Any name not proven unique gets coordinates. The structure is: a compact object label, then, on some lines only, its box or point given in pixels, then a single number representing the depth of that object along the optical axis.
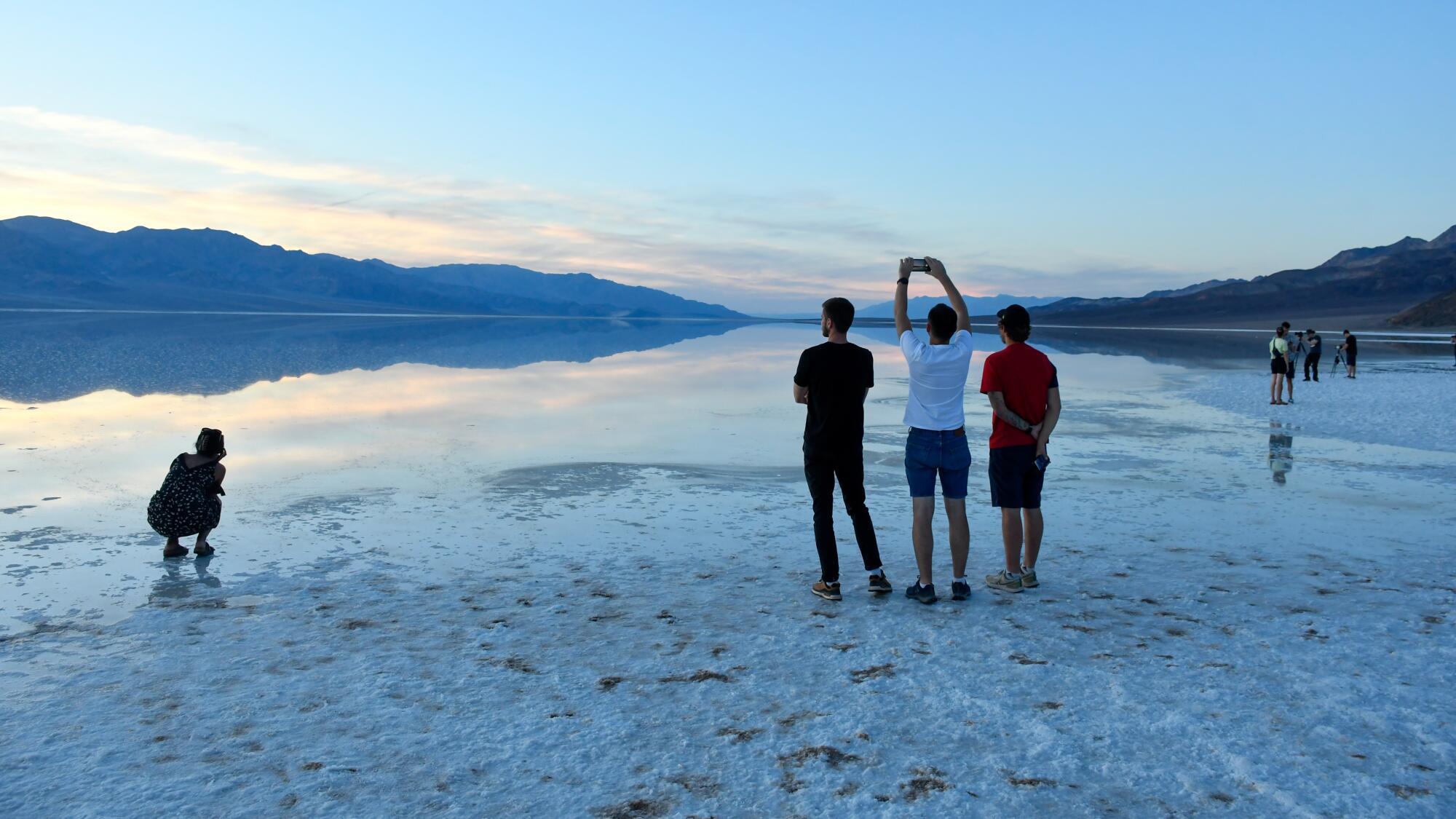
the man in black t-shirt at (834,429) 5.56
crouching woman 6.67
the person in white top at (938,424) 5.49
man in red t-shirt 5.74
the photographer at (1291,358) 17.91
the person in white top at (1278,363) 17.47
